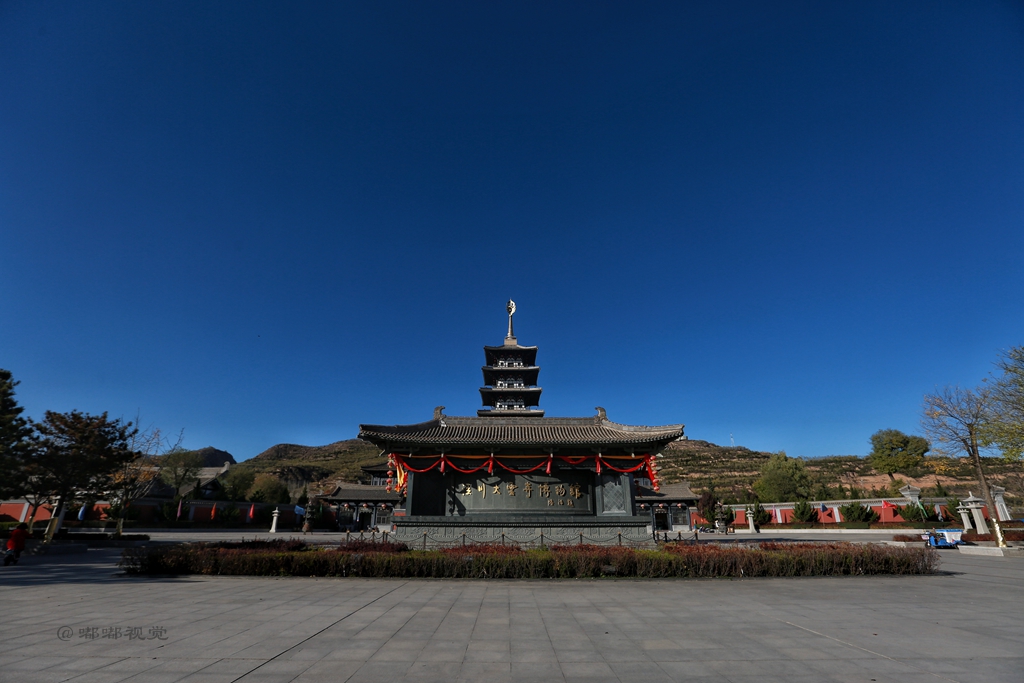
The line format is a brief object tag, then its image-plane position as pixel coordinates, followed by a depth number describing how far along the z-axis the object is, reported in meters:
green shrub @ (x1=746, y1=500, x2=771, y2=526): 49.73
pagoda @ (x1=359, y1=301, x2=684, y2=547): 21.47
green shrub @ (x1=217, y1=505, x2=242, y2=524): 47.25
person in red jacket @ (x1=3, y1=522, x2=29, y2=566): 15.98
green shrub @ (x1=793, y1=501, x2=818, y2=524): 46.81
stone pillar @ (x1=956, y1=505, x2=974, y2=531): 28.36
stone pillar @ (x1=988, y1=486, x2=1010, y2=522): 35.75
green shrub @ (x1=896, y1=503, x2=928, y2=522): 39.84
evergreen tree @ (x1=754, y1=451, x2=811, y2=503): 60.96
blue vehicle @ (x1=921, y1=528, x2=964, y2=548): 23.77
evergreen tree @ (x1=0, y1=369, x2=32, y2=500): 22.91
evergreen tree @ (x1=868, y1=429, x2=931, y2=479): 70.88
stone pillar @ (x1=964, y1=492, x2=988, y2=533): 27.56
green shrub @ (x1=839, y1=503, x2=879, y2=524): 42.62
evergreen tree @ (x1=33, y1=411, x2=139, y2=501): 22.91
